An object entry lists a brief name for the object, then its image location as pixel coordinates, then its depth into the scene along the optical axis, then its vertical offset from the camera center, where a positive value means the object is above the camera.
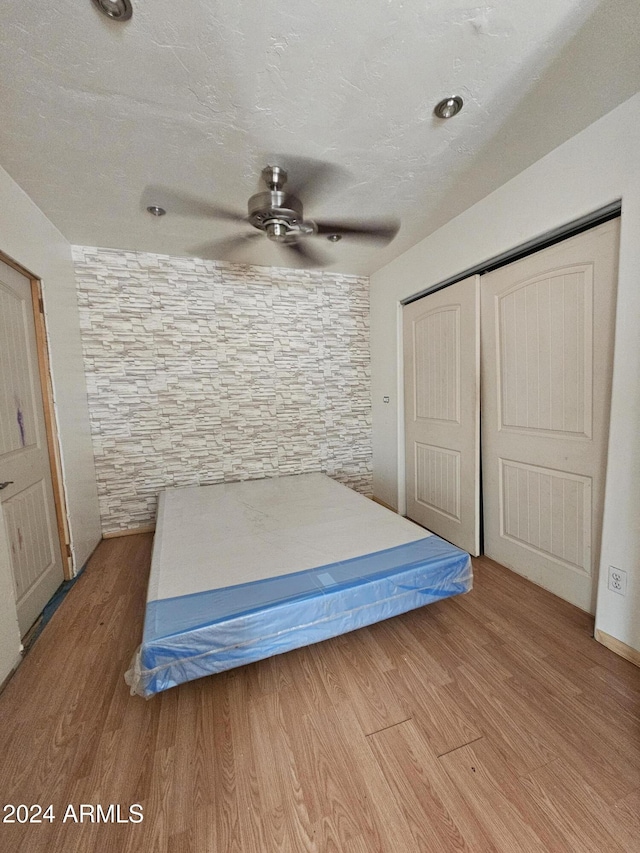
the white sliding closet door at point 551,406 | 1.68 -0.13
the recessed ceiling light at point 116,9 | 1.00 +1.22
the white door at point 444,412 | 2.40 -0.20
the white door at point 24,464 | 1.75 -0.35
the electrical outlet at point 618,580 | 1.52 -0.94
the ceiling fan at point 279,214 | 1.69 +1.04
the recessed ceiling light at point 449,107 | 1.38 +1.21
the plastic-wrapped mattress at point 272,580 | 1.26 -0.87
